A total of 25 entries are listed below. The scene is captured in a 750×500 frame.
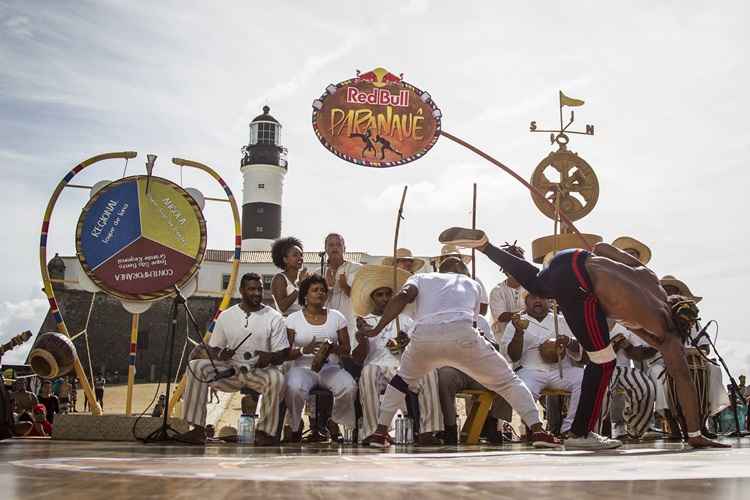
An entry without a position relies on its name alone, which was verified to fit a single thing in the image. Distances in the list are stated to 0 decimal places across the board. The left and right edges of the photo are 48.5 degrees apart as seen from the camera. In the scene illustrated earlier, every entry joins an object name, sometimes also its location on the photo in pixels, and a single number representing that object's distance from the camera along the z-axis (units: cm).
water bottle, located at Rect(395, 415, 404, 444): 717
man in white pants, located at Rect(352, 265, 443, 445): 693
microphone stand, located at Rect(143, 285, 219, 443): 597
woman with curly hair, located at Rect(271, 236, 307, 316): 812
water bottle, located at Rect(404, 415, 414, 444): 717
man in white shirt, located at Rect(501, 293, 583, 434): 750
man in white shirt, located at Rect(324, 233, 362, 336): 830
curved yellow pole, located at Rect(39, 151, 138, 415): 767
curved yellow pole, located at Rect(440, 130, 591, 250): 727
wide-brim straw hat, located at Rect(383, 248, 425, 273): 852
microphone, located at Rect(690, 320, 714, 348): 625
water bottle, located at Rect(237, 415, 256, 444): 700
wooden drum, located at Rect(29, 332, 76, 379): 714
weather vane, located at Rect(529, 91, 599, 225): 928
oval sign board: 870
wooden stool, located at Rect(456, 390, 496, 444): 679
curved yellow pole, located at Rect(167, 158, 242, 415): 800
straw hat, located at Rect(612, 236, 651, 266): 862
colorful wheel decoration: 773
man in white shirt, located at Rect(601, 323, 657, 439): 732
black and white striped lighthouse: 5159
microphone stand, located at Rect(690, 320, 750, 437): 641
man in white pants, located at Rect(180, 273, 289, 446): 666
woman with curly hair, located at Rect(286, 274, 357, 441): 699
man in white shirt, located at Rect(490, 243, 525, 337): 838
